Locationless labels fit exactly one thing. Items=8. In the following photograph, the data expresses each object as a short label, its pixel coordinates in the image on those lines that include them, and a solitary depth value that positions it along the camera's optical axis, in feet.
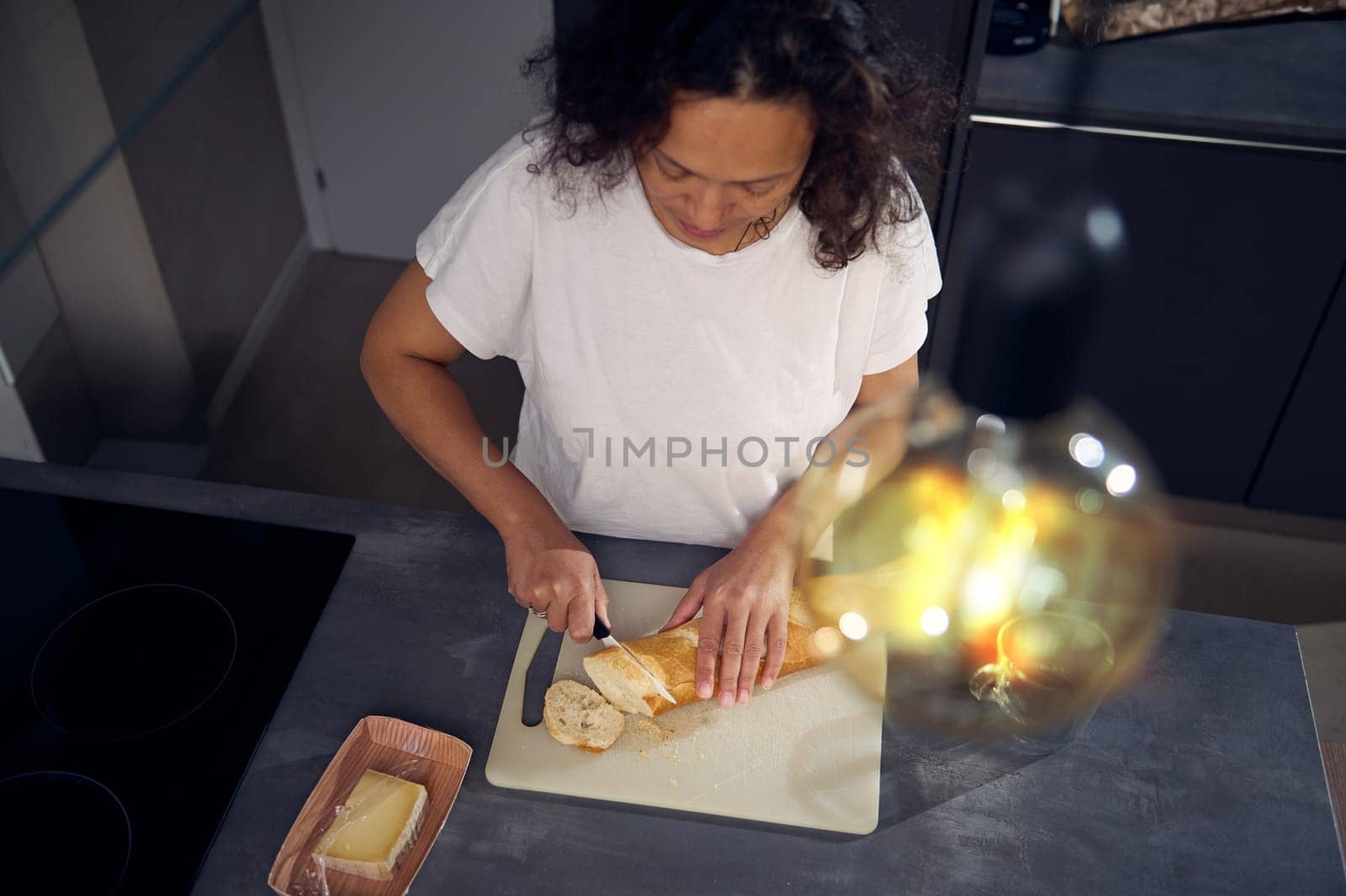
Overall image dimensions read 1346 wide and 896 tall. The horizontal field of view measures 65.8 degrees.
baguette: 3.32
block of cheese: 2.90
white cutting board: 3.12
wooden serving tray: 2.90
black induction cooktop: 3.04
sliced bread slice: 3.24
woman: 3.01
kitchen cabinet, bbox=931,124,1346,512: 6.53
